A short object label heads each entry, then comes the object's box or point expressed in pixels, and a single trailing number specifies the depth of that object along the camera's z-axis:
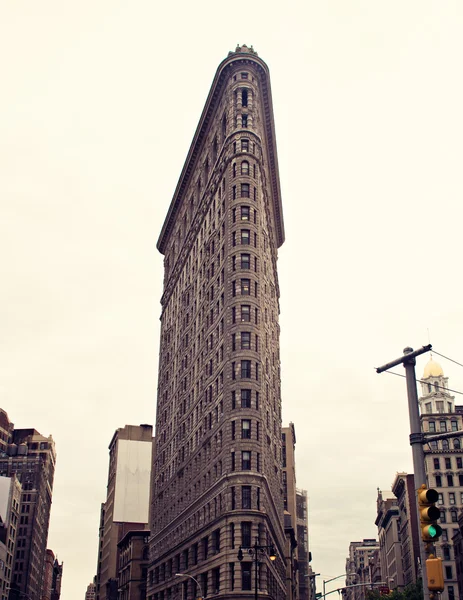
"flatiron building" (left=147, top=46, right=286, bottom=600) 74.75
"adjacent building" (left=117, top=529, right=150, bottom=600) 147.75
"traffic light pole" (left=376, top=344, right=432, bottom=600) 15.71
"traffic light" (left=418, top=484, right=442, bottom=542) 13.31
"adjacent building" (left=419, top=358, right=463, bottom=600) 124.27
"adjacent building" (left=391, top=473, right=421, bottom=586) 144.90
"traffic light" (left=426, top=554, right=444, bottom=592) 13.17
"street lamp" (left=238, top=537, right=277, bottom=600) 67.31
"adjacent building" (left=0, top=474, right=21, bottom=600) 175.62
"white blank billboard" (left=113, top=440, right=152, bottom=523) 198.12
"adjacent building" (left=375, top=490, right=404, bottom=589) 169.62
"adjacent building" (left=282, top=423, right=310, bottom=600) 151.88
